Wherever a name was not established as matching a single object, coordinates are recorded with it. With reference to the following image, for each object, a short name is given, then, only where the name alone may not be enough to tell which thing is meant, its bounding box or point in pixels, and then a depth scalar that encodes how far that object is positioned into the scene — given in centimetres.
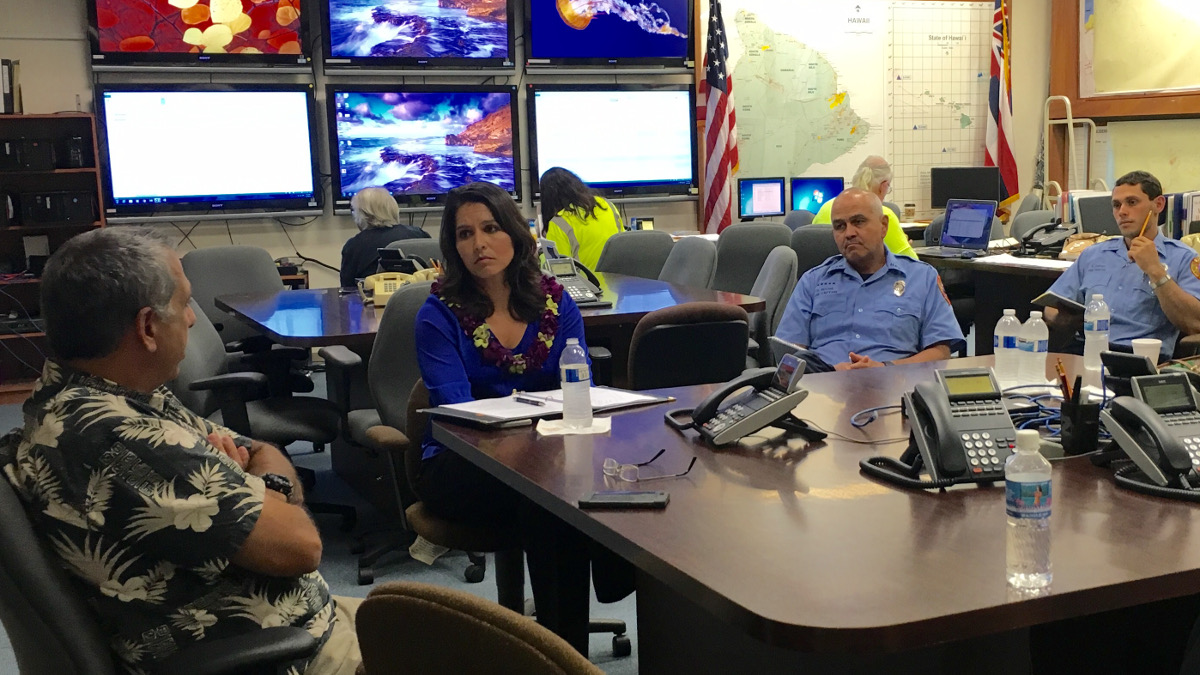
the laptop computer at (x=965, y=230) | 676
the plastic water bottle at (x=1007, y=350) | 276
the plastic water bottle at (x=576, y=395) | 235
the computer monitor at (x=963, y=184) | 930
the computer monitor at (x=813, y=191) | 907
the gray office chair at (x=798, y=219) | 829
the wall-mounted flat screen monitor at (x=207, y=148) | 719
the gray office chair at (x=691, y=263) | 550
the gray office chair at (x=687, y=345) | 343
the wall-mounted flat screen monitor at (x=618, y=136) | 834
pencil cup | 198
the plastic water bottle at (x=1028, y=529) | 137
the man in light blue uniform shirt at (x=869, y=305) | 380
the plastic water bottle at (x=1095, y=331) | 284
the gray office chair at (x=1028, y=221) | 741
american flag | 870
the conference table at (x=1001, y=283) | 587
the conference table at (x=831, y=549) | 129
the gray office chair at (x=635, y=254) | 624
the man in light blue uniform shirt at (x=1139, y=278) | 434
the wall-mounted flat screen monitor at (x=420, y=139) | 774
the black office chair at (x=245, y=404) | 368
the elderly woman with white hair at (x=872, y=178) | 655
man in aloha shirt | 153
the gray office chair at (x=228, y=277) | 555
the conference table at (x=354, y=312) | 388
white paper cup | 289
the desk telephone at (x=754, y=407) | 215
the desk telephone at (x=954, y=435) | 180
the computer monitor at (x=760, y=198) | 887
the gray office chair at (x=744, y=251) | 556
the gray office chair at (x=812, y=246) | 547
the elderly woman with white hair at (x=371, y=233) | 596
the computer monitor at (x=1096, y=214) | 625
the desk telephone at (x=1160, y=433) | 172
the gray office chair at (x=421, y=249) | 579
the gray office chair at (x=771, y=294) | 470
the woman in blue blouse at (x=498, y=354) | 241
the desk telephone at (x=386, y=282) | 468
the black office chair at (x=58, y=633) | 145
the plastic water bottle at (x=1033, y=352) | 273
